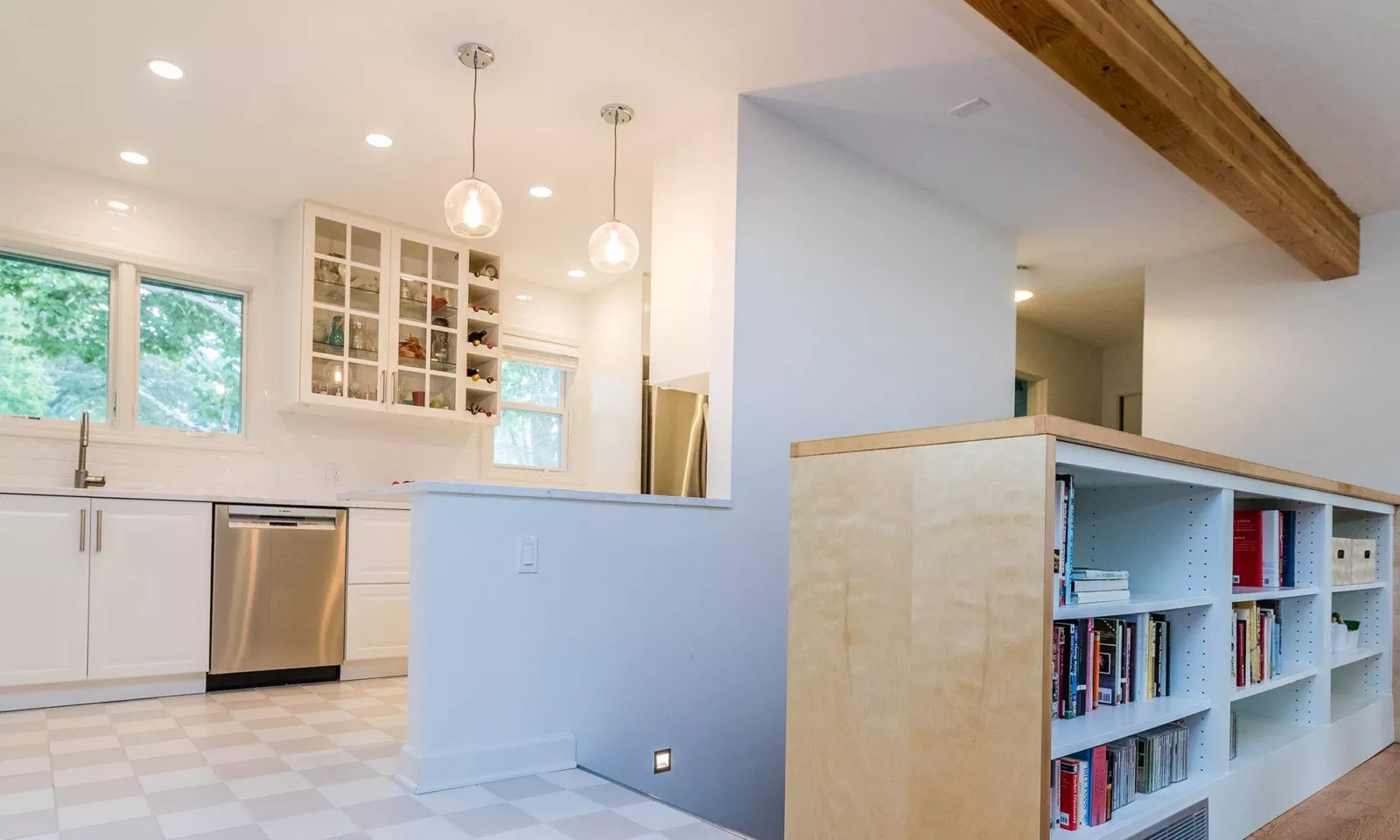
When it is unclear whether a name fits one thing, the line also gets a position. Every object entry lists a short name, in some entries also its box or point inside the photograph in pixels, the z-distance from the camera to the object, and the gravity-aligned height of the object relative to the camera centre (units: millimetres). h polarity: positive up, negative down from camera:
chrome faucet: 4082 -252
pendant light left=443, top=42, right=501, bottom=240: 3051 +774
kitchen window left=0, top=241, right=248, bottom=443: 4195 +376
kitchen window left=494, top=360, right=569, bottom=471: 5953 +108
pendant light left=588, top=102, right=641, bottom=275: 3430 +728
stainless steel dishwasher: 4074 -809
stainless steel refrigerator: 5188 -48
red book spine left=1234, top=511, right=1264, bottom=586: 2926 -346
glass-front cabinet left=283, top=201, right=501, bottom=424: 4609 +613
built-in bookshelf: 1658 -382
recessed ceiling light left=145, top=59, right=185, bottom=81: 3256 +1328
